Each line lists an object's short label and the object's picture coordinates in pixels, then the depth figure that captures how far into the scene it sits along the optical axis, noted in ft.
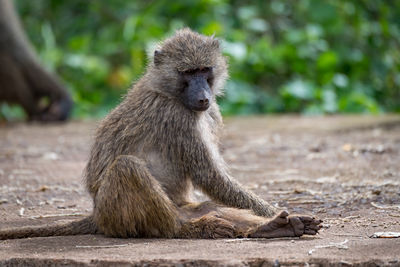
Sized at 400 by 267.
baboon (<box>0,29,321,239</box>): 27.94
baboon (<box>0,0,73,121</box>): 73.61
